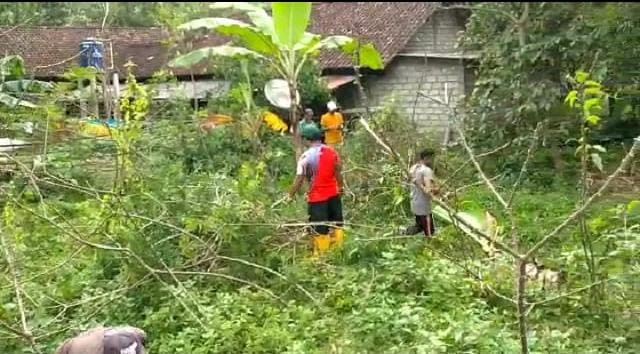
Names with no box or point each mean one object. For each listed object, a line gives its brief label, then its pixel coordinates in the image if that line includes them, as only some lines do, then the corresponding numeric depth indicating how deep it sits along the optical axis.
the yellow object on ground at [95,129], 7.80
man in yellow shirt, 12.15
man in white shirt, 7.21
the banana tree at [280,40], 8.84
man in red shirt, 7.13
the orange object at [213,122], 12.31
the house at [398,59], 17.05
